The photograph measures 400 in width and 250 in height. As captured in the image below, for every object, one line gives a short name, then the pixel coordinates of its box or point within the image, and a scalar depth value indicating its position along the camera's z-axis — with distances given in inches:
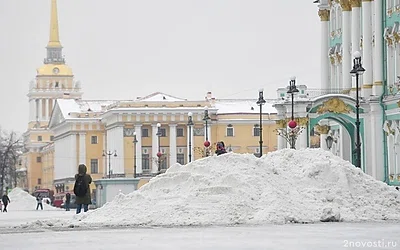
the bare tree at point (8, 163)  4793.8
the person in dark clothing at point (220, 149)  1422.2
